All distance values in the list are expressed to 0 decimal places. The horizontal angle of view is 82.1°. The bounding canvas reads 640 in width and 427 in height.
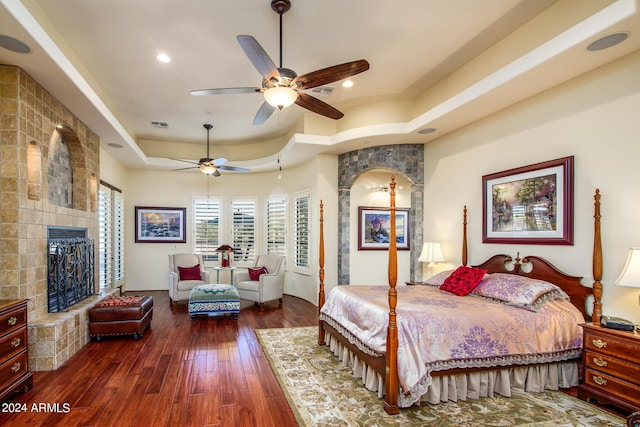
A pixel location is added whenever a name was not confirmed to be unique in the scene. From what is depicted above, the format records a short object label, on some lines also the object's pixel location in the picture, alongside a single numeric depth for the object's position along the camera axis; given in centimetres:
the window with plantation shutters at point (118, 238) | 747
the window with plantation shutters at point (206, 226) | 888
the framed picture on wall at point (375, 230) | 733
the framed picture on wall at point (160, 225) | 852
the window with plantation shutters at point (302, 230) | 745
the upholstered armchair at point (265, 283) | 676
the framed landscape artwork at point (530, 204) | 375
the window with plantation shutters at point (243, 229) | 888
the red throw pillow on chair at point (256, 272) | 713
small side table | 720
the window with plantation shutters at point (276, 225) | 836
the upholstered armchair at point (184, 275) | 681
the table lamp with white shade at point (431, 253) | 539
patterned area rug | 282
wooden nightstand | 279
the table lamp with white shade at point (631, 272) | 283
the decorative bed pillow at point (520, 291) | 347
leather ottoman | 469
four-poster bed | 298
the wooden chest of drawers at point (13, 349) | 293
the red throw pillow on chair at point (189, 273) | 708
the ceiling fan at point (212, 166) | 677
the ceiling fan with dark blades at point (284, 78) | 309
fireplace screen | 420
